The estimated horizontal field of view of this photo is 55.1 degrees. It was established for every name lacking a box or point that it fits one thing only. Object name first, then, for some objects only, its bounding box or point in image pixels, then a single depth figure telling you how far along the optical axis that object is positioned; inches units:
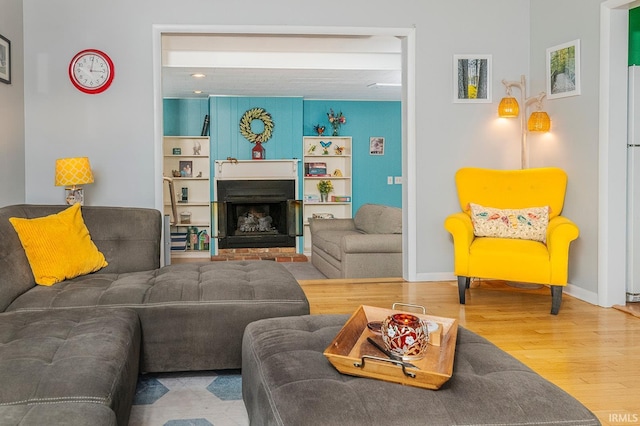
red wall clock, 189.8
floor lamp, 193.5
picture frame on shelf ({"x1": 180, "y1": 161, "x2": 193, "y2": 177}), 375.2
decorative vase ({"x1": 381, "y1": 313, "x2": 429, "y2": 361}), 75.7
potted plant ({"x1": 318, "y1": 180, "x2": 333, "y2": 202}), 384.5
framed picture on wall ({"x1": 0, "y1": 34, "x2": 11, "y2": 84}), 168.2
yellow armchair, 162.6
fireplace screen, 373.8
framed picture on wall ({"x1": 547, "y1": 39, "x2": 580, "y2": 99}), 182.1
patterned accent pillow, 177.9
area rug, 96.1
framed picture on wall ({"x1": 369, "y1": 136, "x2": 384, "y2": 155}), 391.5
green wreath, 371.9
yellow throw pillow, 127.3
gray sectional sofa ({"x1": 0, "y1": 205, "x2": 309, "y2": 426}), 70.3
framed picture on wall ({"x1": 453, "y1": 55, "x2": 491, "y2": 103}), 206.7
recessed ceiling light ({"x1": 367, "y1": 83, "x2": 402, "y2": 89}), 318.3
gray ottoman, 63.5
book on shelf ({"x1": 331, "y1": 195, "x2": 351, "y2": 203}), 386.3
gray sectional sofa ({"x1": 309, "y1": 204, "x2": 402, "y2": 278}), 253.0
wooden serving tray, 69.1
